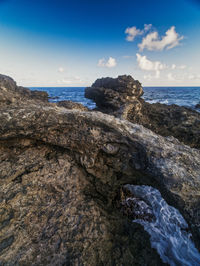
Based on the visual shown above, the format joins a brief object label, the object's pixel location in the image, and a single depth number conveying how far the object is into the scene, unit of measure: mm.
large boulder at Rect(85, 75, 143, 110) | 18352
